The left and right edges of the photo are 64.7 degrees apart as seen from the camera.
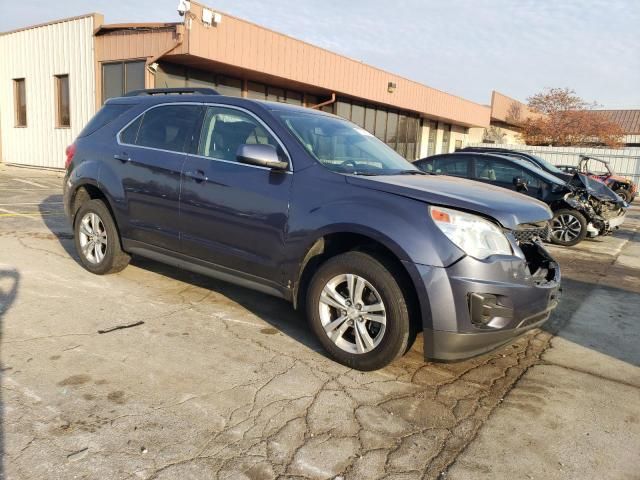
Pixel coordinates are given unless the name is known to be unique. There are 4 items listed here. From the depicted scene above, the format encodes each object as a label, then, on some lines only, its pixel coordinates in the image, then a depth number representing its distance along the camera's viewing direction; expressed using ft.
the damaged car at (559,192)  29.81
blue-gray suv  10.08
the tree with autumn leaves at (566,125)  118.42
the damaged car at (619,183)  54.24
